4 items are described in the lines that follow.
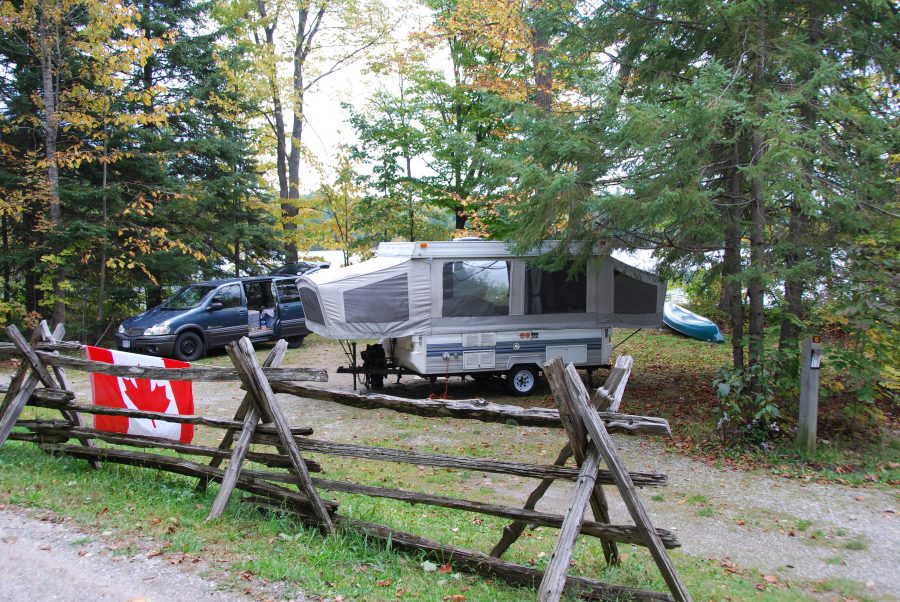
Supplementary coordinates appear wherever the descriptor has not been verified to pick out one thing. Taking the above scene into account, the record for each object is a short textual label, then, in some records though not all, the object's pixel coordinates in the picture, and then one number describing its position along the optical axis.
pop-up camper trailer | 11.35
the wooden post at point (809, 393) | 8.84
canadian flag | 6.38
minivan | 15.62
